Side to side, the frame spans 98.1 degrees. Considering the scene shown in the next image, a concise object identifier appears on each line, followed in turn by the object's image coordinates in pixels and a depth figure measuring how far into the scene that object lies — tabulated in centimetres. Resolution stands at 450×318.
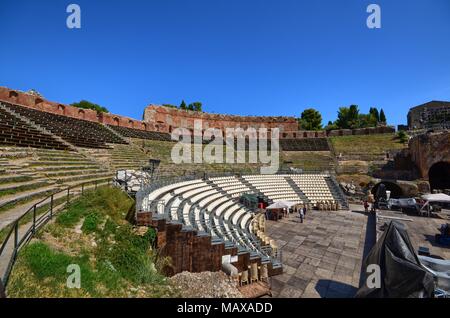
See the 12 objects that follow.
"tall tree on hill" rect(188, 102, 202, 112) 6556
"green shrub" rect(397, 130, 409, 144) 3145
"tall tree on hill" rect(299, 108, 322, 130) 5978
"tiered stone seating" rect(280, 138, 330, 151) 3742
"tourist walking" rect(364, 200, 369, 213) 1672
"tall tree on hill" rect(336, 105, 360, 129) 5459
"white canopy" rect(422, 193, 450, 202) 1505
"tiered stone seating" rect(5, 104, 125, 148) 1573
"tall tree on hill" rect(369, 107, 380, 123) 6302
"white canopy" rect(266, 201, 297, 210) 1421
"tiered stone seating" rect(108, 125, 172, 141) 2579
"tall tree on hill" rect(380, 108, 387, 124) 6229
